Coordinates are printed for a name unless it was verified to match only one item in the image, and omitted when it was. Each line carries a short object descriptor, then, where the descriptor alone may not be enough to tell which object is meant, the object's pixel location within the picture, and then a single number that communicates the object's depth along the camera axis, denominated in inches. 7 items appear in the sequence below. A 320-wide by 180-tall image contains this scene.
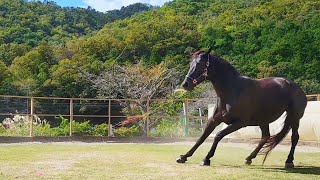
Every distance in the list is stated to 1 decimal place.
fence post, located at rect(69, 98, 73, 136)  641.7
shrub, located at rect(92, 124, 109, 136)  736.3
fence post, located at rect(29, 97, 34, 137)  611.4
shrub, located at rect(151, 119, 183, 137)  737.6
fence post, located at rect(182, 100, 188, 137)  716.7
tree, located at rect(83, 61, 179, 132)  1130.7
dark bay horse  258.2
